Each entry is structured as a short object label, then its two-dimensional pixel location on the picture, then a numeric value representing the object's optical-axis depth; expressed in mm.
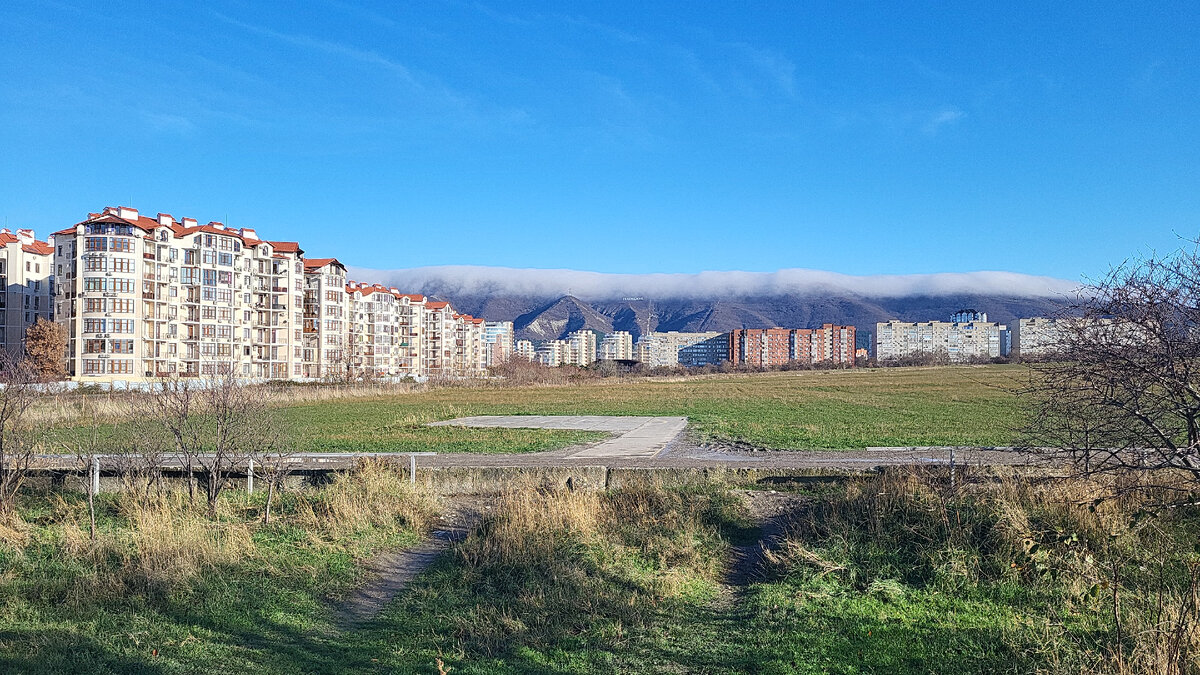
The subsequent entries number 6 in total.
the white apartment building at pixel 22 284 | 88250
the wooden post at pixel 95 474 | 15539
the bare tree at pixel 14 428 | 13930
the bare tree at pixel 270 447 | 14819
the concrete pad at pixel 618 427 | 22172
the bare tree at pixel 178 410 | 14430
